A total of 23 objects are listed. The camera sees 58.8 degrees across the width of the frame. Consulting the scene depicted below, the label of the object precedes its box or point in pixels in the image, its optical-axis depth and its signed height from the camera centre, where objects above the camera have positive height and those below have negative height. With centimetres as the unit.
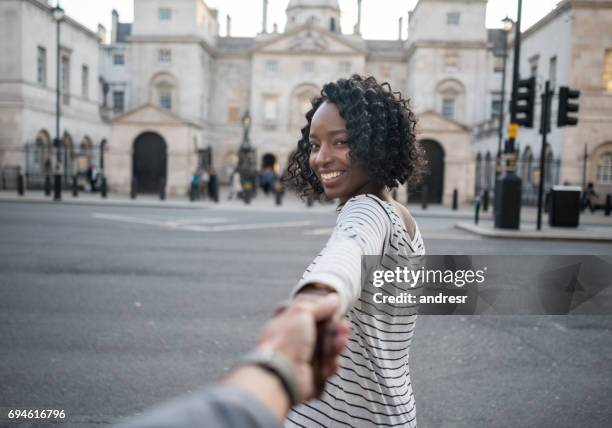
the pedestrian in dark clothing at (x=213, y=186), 2487 -51
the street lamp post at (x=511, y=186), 1362 -1
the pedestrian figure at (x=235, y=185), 2806 -48
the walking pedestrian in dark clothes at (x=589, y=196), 2450 -35
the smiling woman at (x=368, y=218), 143 -9
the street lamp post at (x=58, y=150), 2184 +91
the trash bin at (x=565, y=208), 1456 -54
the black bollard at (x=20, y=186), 2317 -77
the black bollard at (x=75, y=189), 2414 -85
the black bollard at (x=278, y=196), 2388 -82
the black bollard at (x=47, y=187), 2372 -79
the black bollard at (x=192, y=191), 2452 -77
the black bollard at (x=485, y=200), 2173 -64
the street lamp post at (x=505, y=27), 2506 +769
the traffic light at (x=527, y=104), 1346 +205
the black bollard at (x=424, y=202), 2333 -87
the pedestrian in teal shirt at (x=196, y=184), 2595 -46
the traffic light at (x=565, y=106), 1314 +199
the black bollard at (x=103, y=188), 2388 -77
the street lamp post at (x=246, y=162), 3136 +82
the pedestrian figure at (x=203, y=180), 2928 -30
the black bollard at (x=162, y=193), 2424 -90
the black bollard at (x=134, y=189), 2428 -76
